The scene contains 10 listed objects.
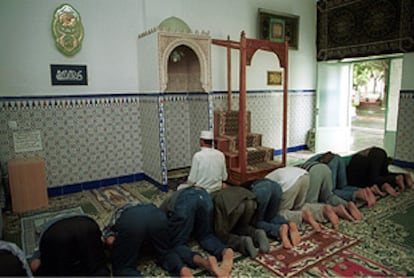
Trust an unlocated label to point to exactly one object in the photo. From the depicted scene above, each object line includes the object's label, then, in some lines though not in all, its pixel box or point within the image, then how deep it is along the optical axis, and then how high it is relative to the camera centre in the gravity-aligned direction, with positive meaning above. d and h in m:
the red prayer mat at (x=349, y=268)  2.36 -1.36
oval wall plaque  4.05 +0.93
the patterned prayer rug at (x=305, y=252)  2.45 -1.35
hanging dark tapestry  5.20 +1.25
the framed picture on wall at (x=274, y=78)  6.30 +0.37
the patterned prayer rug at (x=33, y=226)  2.88 -1.35
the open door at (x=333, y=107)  6.68 -0.27
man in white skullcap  3.28 -0.76
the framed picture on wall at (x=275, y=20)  5.92 +1.42
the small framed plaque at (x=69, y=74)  4.13 +0.34
